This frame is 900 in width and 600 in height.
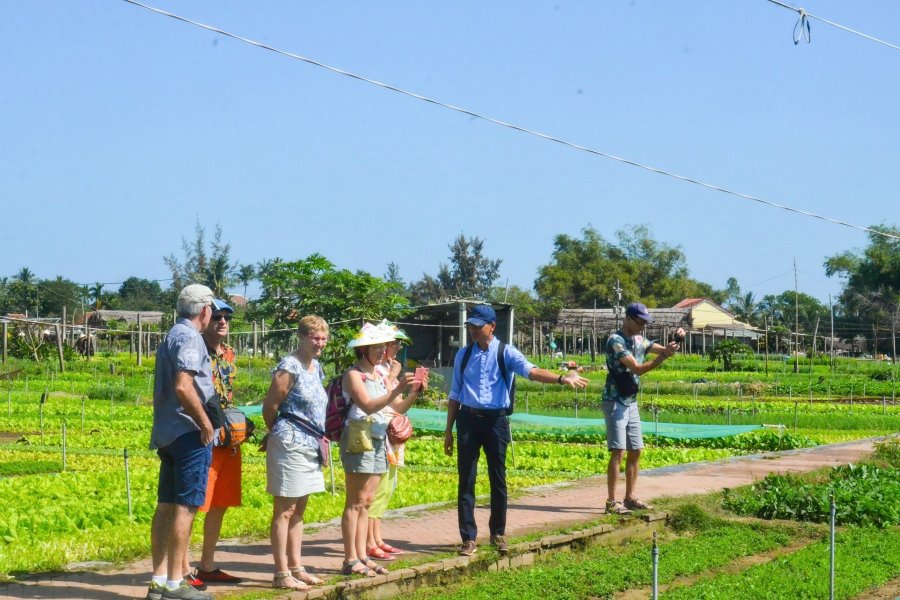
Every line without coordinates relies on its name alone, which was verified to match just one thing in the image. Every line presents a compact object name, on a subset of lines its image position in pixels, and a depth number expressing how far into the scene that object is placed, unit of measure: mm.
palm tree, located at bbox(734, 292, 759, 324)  102569
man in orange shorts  7266
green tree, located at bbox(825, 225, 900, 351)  87125
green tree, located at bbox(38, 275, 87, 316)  99000
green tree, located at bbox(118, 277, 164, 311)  125731
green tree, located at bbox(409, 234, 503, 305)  80938
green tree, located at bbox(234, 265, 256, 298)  60228
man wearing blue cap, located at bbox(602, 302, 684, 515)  10297
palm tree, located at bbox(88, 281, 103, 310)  85612
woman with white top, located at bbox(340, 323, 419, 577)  7410
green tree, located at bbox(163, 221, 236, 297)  57156
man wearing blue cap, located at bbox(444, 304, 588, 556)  8430
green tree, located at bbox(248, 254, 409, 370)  28750
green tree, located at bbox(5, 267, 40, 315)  96438
